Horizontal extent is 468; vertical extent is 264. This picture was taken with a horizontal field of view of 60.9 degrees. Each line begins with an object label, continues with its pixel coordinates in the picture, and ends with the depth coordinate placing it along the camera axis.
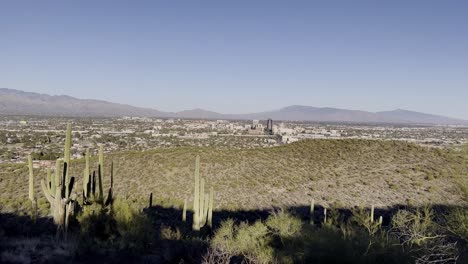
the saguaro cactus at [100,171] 14.04
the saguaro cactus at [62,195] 12.19
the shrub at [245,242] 10.31
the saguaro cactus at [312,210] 16.73
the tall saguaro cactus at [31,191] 15.01
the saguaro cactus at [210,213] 15.66
